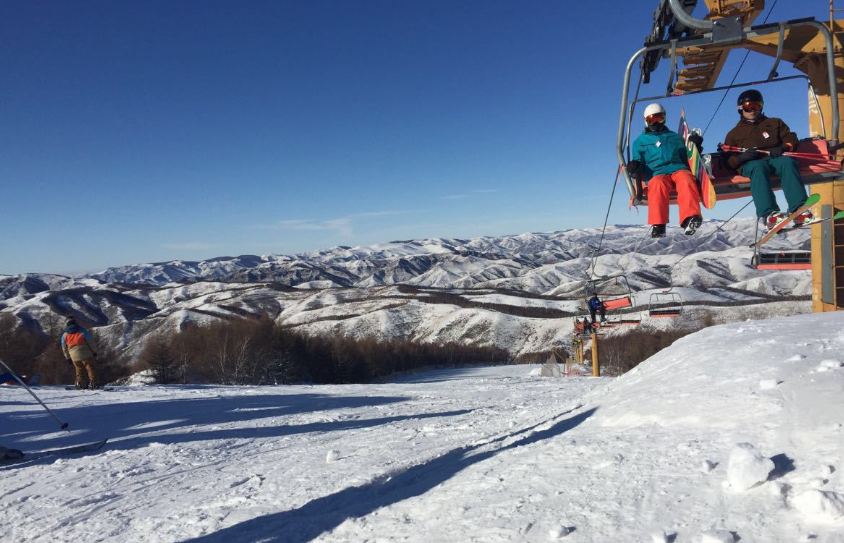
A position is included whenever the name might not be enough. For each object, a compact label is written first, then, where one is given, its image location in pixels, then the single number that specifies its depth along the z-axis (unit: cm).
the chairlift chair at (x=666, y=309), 1709
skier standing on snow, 1287
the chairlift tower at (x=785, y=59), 502
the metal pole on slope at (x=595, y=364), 2570
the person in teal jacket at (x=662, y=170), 600
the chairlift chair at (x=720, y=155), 504
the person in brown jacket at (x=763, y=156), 584
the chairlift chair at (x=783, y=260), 1169
